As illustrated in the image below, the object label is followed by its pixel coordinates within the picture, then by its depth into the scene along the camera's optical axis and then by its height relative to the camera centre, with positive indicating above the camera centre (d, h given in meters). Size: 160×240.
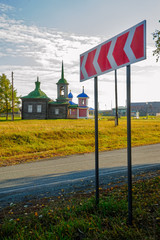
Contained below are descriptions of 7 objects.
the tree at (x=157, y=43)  8.98 +3.39
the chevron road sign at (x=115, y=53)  3.12 +1.20
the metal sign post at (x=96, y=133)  4.16 -0.38
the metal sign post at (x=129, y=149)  3.28 -0.57
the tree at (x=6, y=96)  42.16 +4.61
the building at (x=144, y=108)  128.98 +5.89
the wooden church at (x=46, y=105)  43.03 +2.64
